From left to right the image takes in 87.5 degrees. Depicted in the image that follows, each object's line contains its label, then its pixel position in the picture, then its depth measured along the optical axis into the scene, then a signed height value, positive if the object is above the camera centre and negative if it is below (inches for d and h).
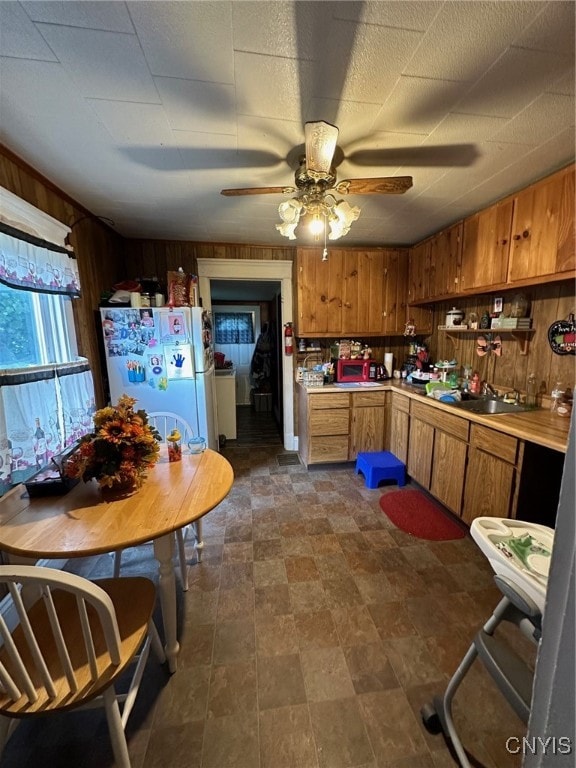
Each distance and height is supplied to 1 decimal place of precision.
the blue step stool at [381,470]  109.3 -47.6
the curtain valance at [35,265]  60.5 +17.7
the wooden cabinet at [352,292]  124.0 +19.8
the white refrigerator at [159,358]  97.5 -5.8
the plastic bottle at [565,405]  75.3 -17.1
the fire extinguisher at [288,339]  134.7 +0.3
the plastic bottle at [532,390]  86.7 -15.3
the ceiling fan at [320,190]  53.8 +30.2
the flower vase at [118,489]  51.7 -25.9
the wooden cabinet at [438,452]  86.0 -35.7
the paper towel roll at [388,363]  137.9 -11.1
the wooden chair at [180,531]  66.3 -43.9
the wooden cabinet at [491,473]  70.4 -33.8
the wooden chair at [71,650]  31.3 -38.5
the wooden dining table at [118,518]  40.5 -26.5
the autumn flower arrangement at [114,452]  49.7 -18.4
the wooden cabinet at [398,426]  112.2 -33.7
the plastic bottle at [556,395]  78.6 -15.2
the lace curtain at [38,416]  60.4 -16.9
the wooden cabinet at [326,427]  118.4 -34.5
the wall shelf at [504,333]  88.5 +1.6
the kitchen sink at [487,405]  90.0 -20.8
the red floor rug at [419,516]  85.6 -54.7
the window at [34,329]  64.8 +3.2
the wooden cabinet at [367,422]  120.4 -33.2
